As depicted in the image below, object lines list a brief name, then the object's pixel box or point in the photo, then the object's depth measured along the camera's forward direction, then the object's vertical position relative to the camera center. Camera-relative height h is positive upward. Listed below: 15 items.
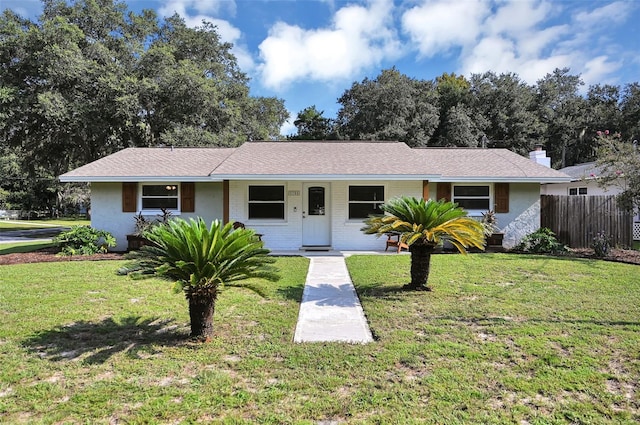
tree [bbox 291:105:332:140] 38.67 +9.72
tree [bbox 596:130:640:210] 11.08 +1.46
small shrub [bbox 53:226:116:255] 11.27 -0.90
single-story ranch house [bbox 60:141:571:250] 12.12 +0.66
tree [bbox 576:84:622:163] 33.25 +9.19
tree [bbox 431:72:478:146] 29.92 +8.13
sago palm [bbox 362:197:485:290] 6.41 -0.27
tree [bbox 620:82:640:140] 31.16 +8.75
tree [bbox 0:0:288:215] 18.61 +6.94
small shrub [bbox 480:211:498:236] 12.35 -0.25
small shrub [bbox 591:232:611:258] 10.55 -1.00
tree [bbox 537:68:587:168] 34.74 +8.76
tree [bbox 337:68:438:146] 29.84 +8.90
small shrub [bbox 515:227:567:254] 11.59 -0.99
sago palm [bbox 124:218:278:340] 4.18 -0.58
